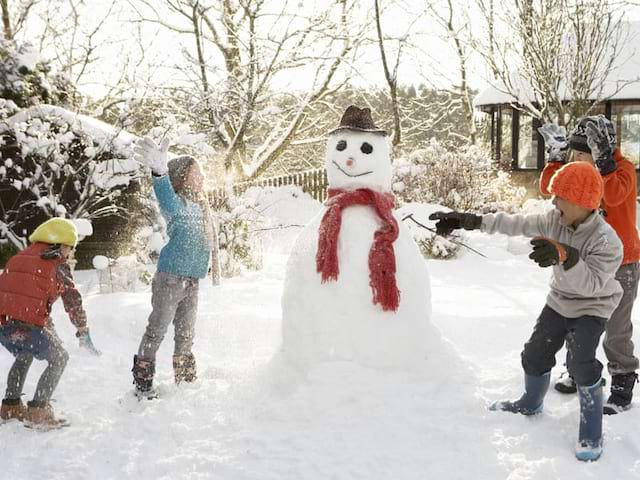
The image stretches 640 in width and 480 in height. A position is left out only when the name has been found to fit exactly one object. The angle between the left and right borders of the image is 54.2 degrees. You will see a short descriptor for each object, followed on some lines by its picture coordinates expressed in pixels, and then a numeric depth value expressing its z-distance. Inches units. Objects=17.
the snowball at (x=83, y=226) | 241.4
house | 704.4
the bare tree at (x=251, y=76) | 427.8
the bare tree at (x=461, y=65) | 773.4
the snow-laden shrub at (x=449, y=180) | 453.4
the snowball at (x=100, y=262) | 282.7
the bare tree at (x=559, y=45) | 425.7
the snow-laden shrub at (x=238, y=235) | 346.6
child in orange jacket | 142.4
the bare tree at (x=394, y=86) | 693.3
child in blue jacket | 156.1
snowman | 151.2
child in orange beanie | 117.8
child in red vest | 139.6
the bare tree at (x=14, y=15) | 406.0
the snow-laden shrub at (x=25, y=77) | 312.0
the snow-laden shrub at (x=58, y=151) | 276.7
